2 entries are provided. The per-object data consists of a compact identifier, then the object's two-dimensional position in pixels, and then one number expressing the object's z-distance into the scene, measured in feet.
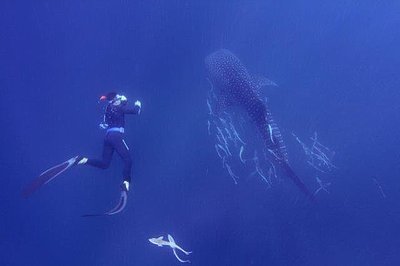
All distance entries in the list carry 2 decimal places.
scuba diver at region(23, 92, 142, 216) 29.04
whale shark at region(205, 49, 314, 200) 34.76
